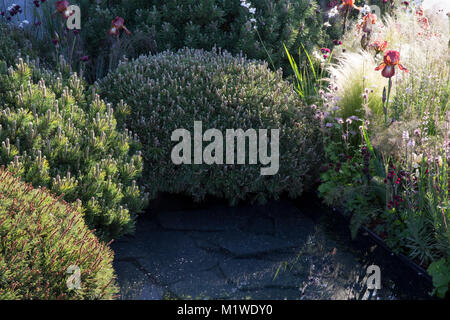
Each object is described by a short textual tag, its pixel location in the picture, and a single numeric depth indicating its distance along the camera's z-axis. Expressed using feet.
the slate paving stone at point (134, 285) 11.41
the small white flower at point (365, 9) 22.04
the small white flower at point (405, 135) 11.97
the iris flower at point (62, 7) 18.03
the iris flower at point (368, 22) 19.72
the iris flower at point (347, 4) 19.64
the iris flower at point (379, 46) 17.70
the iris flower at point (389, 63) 13.83
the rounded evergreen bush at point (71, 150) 11.76
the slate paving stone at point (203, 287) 11.41
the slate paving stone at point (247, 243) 13.41
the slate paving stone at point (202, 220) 14.65
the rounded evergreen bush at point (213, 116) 14.88
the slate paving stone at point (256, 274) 11.95
